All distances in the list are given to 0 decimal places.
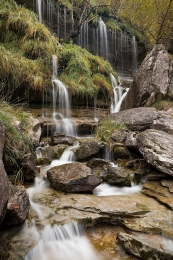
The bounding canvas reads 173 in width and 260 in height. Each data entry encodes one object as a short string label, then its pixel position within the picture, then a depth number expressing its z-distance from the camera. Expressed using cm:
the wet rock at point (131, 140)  545
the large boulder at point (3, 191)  226
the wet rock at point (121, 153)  564
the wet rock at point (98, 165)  470
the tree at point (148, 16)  1278
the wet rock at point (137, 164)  504
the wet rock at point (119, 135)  620
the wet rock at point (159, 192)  377
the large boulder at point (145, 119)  691
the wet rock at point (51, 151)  554
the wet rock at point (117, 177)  441
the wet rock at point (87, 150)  552
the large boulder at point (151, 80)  941
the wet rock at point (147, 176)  456
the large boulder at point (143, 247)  266
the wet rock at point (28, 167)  401
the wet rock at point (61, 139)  615
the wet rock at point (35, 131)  554
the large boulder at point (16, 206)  271
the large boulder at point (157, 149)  441
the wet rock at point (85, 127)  762
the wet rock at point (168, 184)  411
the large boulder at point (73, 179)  388
